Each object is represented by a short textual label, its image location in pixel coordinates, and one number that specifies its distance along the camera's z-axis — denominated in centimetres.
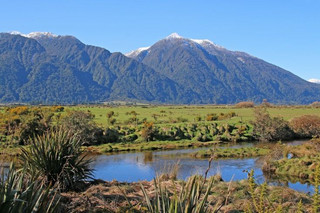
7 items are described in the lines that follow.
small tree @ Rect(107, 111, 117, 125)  5116
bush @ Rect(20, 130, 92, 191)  950
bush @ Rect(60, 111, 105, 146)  3884
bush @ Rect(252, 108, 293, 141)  4400
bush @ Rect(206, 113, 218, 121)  5678
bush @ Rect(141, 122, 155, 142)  4191
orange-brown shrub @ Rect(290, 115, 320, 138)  4578
